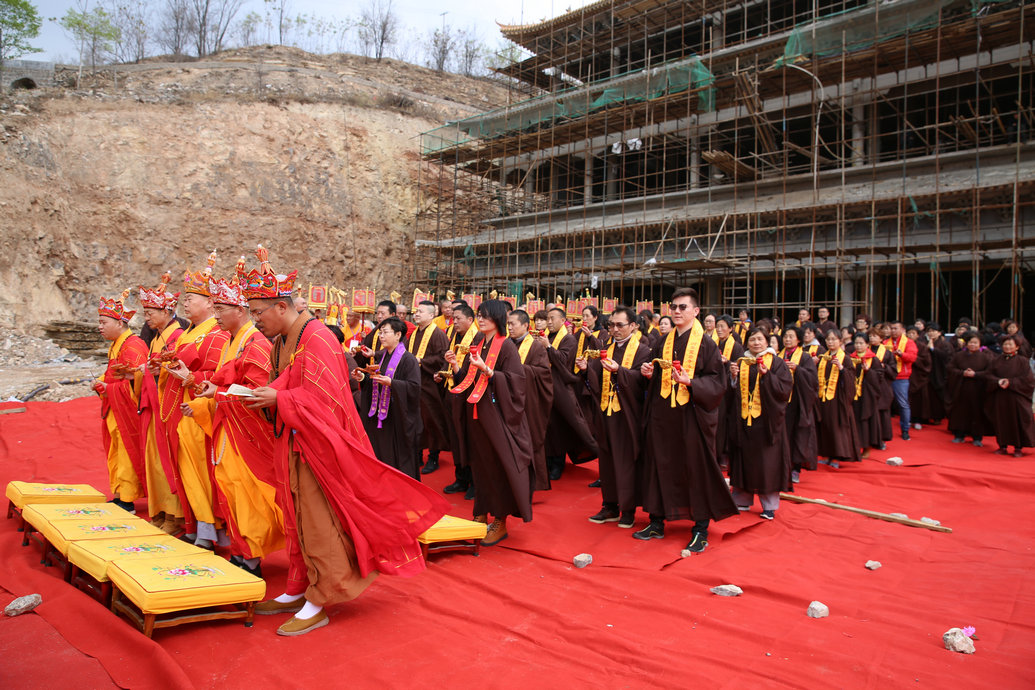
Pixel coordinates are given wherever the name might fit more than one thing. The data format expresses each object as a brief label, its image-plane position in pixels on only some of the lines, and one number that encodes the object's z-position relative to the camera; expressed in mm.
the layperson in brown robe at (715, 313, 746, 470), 7258
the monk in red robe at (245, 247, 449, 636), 3584
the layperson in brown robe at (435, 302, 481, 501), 5980
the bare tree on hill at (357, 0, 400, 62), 41138
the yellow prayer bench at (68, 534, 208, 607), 3678
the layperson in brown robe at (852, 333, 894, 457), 9516
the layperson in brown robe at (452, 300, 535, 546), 5152
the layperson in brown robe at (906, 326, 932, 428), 11542
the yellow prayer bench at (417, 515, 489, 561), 4719
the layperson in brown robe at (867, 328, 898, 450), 9992
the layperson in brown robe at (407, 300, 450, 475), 7641
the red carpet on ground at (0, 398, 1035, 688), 3145
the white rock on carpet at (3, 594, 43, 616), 3637
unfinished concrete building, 14523
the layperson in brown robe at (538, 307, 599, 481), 7736
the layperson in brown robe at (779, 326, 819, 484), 7762
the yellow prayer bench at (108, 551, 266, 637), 3281
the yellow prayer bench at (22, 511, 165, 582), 4184
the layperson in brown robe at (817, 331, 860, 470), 8820
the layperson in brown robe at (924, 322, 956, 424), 12234
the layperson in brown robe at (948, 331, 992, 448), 10180
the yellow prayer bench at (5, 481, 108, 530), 5137
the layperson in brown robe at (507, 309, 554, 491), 6250
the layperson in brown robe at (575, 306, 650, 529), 5715
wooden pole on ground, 5824
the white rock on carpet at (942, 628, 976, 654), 3414
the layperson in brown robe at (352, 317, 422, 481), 6297
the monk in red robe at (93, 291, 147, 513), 5582
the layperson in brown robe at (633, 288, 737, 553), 5207
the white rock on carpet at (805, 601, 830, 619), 3889
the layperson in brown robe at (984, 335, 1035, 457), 9445
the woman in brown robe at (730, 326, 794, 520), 6141
